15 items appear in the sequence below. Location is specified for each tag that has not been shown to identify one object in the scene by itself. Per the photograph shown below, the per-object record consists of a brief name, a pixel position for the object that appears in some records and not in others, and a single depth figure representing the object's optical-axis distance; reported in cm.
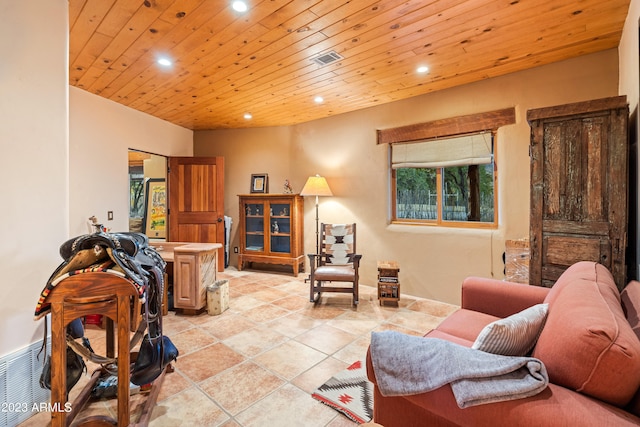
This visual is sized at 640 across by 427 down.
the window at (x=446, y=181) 338
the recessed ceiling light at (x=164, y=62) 275
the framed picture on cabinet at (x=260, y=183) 533
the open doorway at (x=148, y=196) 605
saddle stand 136
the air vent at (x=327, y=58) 265
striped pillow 111
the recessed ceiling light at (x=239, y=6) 194
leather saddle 146
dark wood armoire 187
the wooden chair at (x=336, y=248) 385
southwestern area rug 168
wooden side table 343
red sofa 81
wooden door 500
